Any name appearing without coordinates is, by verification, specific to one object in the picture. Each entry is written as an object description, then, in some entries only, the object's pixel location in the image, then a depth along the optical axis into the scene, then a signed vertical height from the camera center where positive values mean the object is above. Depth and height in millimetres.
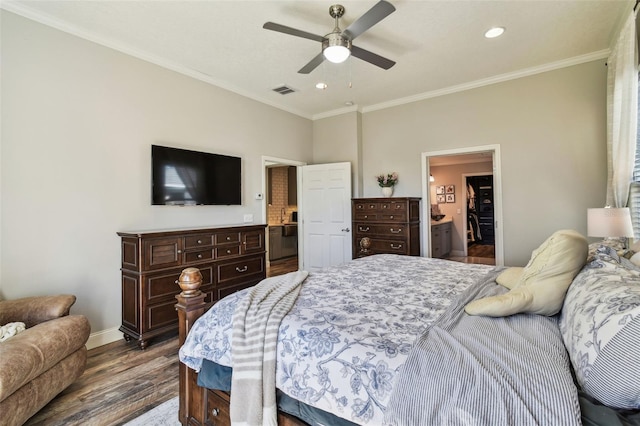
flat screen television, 3318 +471
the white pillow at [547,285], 1274 -327
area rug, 1816 -1246
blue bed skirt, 1119 -770
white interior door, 4914 +3
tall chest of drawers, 4336 -164
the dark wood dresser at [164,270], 2811 -549
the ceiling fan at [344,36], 2057 +1374
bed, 832 -496
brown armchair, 1601 -808
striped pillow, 785 -376
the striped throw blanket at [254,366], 1213 -624
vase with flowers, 4766 +496
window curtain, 2414 +847
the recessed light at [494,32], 2869 +1749
